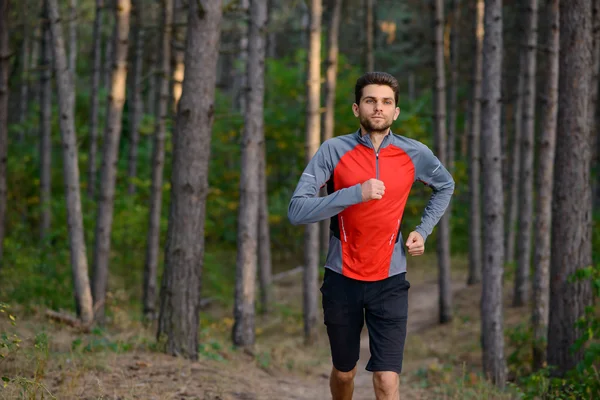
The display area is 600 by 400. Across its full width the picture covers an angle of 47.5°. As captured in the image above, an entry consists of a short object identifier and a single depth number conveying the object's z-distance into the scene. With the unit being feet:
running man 14.79
